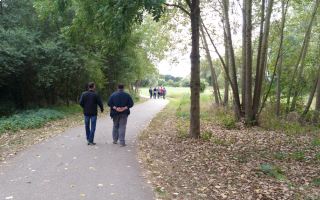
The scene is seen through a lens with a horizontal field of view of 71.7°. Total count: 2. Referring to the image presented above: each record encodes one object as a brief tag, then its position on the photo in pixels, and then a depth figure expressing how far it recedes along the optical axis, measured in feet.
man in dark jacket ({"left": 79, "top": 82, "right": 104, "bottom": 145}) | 24.29
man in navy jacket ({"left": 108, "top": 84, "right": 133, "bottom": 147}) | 24.45
